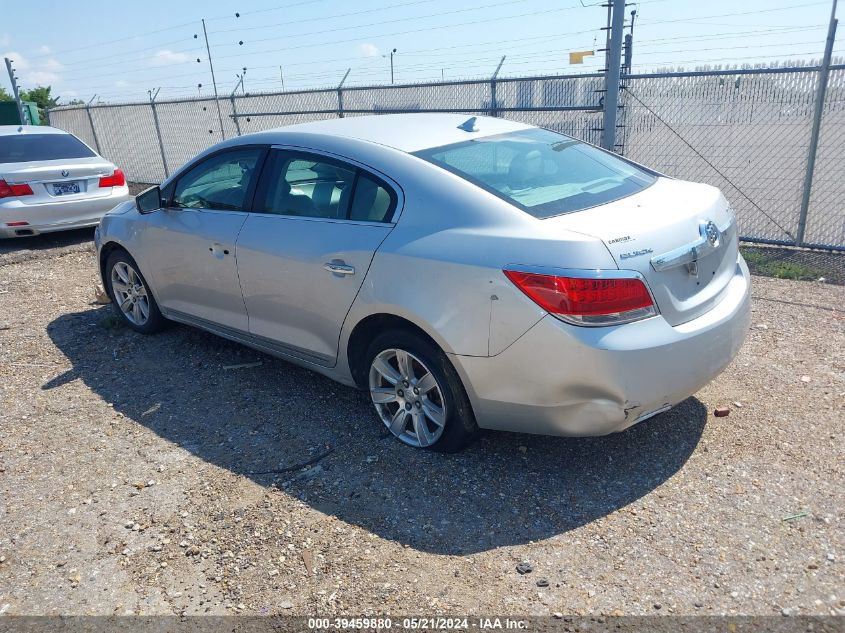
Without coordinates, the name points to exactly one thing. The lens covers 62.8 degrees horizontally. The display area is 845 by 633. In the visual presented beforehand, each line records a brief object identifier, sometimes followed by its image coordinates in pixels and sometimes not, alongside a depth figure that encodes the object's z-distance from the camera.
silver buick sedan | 3.00
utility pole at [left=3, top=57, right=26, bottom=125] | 17.31
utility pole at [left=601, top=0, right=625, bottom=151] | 7.35
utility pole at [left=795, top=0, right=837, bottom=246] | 6.73
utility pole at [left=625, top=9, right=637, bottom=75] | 8.20
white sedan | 8.60
